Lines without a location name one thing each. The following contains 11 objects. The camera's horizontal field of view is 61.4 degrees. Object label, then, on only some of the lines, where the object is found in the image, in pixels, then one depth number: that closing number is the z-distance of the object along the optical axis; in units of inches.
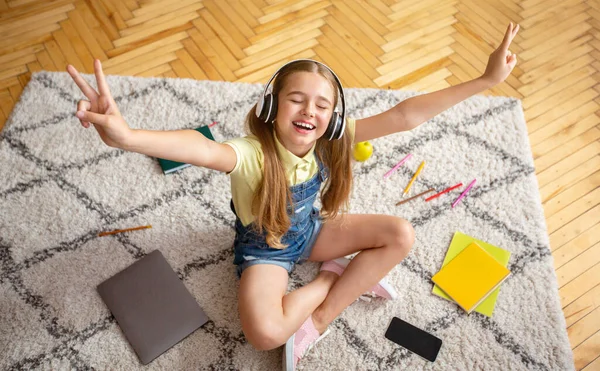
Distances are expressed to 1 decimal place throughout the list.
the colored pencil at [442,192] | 64.0
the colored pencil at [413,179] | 64.5
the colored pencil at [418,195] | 63.6
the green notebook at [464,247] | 57.1
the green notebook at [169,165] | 64.5
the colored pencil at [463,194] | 63.9
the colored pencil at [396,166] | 65.6
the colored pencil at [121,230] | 60.2
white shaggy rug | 53.4
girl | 40.2
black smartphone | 53.4
